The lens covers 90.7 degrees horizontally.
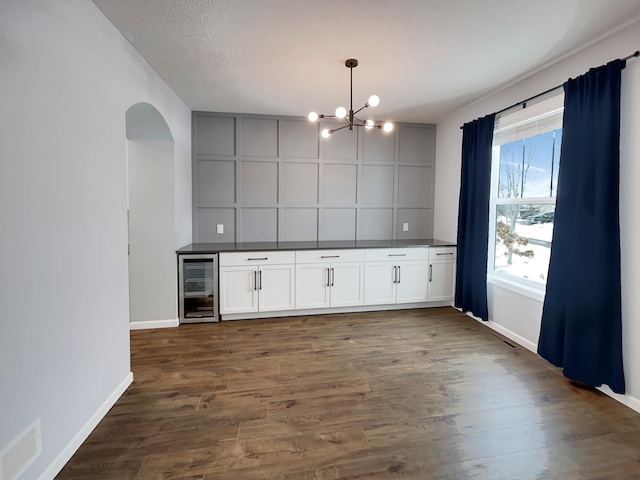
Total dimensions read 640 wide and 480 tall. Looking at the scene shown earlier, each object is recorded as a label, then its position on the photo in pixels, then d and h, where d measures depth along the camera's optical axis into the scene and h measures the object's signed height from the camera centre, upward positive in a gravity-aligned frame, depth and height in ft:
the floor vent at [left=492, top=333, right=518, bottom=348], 10.40 -3.99
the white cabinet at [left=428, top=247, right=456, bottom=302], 13.96 -2.26
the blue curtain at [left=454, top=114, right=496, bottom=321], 11.72 +0.36
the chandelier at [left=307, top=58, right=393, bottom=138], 8.29 +3.00
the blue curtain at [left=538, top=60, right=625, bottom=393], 7.32 -0.35
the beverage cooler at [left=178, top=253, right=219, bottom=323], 12.12 -2.72
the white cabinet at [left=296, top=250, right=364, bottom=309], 12.93 -2.40
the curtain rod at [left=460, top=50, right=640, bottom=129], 8.86 +3.85
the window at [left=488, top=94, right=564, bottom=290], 9.56 +1.09
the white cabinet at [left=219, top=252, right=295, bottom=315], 12.34 -2.47
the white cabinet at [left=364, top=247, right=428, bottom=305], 13.44 -2.34
